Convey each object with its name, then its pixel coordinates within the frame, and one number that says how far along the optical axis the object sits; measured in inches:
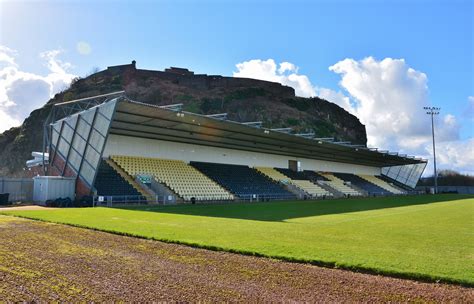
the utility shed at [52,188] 1134.4
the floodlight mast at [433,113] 2556.6
